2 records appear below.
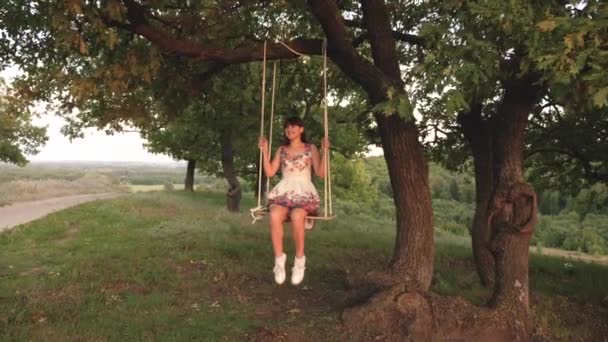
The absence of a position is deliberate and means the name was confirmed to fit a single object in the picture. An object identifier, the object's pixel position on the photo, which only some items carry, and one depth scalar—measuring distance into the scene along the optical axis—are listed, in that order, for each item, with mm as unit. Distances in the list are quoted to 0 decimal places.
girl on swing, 6672
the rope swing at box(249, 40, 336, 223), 6406
